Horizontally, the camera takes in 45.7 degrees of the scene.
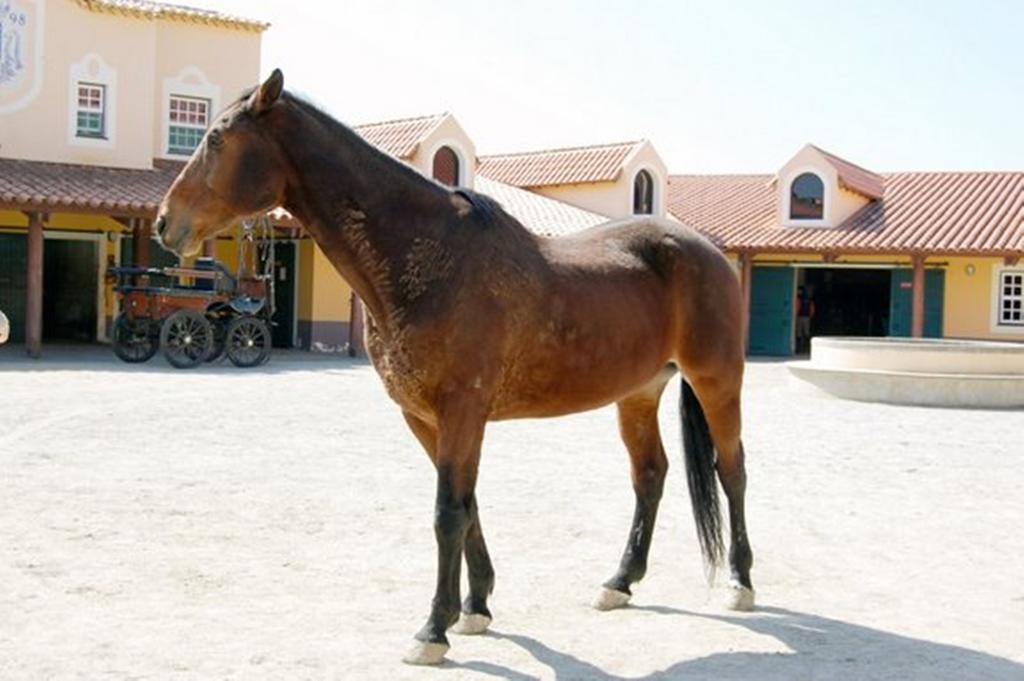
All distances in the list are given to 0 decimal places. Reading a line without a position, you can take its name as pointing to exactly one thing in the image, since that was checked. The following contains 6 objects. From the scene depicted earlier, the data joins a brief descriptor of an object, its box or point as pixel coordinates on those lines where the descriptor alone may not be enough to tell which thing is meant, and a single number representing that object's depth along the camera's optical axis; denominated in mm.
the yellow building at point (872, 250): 26406
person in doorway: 30250
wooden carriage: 18234
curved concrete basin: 15758
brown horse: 4230
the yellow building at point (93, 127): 20234
